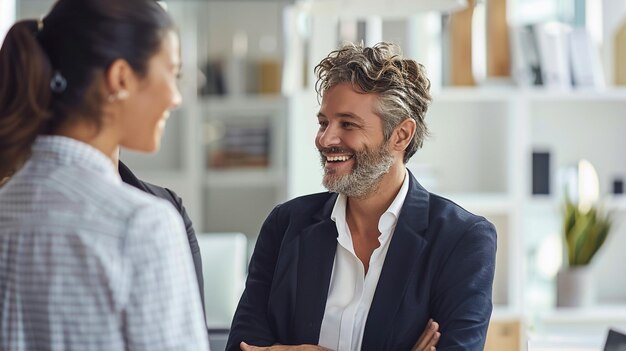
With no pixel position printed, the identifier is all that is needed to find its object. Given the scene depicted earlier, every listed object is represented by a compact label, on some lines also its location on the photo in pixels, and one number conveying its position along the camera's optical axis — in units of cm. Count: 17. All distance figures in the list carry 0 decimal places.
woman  124
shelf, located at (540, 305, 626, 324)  411
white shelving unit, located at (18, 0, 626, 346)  400
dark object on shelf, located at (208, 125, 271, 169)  600
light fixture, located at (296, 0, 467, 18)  288
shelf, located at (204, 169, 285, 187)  598
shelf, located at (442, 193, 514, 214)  403
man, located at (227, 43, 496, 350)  204
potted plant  415
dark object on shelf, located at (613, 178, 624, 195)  435
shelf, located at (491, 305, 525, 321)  395
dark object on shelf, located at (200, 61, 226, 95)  590
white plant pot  416
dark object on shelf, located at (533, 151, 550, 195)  431
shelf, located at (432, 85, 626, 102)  411
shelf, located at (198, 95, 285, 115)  593
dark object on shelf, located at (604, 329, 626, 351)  232
